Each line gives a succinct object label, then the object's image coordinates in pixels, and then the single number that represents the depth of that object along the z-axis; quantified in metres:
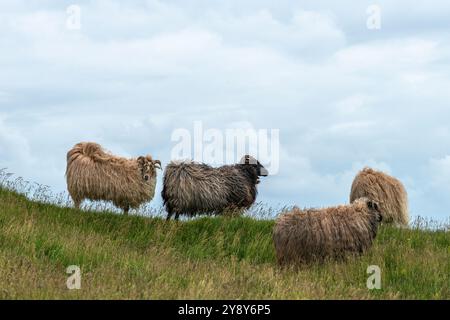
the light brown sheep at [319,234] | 13.12
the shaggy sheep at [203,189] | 17.75
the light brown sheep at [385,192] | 18.42
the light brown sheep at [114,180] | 18.78
